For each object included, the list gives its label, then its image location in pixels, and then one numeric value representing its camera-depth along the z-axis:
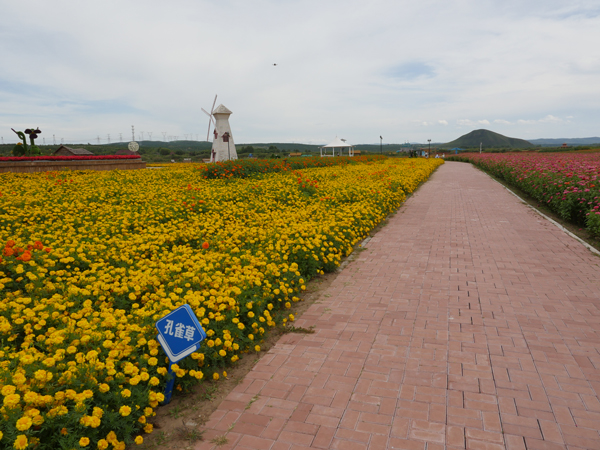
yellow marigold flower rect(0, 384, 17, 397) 2.06
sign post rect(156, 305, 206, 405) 2.48
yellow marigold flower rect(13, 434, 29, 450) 1.87
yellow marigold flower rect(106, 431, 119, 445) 2.21
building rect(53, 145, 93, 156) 47.34
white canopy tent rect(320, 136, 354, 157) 34.52
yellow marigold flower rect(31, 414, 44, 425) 2.04
